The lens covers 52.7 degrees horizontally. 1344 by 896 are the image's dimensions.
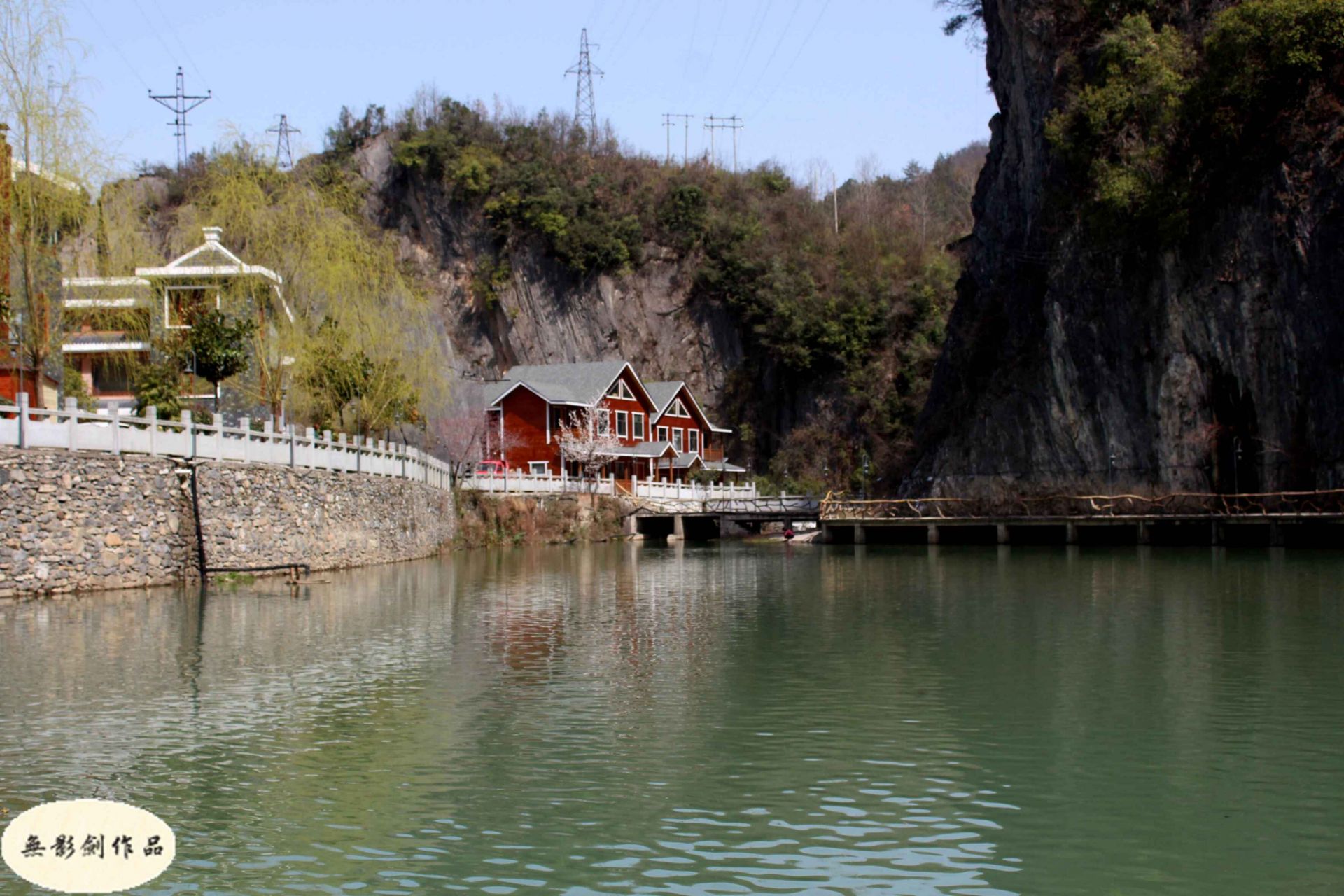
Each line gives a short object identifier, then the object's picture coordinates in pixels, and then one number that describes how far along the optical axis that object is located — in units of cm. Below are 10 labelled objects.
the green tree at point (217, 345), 3709
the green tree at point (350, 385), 4288
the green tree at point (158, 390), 3678
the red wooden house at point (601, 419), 7281
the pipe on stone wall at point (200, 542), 3095
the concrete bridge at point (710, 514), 6272
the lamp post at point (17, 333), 3259
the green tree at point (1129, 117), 4750
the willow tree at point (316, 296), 4091
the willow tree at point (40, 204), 3172
